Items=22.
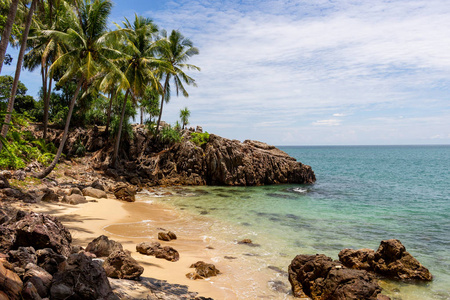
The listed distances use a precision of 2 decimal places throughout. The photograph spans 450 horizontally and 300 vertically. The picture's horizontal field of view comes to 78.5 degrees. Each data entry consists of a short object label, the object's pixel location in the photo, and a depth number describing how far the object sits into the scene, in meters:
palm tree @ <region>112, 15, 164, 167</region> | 24.69
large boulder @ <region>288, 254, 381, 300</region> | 6.95
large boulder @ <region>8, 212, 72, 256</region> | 5.45
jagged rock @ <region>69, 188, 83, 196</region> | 15.79
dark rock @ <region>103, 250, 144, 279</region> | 6.48
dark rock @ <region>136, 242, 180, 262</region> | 9.16
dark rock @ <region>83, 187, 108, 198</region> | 17.18
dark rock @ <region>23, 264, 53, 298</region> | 4.09
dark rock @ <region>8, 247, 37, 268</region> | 4.51
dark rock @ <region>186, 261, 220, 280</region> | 8.16
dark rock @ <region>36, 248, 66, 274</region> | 4.85
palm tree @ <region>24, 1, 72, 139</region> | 20.36
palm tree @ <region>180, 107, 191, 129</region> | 38.69
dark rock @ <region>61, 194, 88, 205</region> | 14.60
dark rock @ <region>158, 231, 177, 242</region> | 11.35
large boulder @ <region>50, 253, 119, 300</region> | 4.16
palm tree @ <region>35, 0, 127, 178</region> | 16.72
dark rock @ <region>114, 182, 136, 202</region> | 18.67
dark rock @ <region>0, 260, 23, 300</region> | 3.67
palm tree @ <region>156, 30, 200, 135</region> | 31.56
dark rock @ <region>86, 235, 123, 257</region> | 7.71
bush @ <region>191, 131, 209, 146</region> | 31.30
